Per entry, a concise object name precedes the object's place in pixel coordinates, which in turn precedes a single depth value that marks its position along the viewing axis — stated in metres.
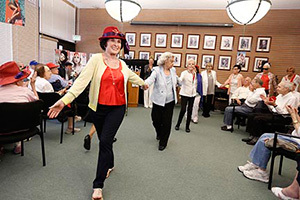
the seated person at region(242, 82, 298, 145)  3.12
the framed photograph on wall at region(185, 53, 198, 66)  7.47
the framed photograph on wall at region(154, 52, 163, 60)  7.72
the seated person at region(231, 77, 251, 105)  4.84
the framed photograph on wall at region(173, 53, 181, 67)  7.61
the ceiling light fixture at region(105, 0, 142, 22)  3.59
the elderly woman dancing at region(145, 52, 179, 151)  3.05
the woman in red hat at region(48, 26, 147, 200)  1.78
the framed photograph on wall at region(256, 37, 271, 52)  6.84
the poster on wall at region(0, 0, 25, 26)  4.46
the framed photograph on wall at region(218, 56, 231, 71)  7.24
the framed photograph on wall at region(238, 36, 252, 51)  6.98
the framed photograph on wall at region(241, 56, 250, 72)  7.08
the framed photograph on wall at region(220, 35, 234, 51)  7.09
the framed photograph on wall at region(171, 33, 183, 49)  7.46
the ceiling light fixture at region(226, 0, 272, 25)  2.96
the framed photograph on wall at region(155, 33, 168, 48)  7.56
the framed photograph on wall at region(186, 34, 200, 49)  7.33
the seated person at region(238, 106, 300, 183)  2.32
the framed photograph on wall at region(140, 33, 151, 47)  7.67
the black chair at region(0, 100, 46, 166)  2.00
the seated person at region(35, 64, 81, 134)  3.21
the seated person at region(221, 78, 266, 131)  3.96
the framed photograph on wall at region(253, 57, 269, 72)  6.95
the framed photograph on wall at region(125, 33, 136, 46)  7.77
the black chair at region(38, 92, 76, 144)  3.06
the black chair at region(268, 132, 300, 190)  2.16
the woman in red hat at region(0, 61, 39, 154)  2.15
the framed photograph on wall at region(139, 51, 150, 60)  7.82
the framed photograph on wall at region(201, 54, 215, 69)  7.36
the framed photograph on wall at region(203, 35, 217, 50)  7.21
